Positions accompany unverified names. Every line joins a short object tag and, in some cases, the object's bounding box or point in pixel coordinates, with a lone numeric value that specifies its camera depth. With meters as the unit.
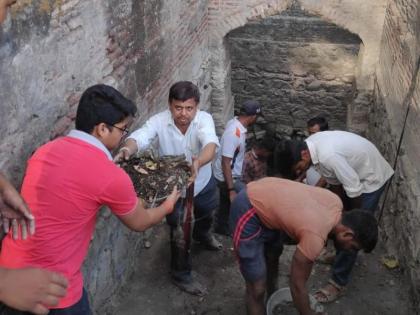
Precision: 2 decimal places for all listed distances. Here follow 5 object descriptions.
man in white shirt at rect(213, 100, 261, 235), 4.92
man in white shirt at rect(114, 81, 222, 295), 3.90
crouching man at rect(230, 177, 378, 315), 3.14
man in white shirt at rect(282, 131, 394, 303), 4.16
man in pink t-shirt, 2.54
